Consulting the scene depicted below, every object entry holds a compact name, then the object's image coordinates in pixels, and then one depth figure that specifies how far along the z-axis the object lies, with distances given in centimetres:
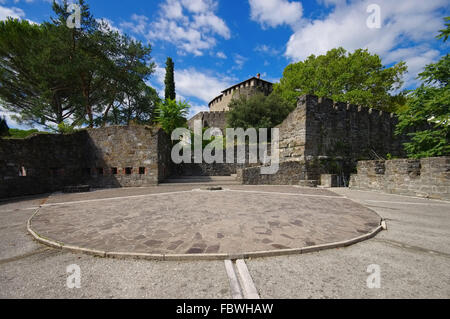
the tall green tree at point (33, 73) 1322
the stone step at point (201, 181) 1013
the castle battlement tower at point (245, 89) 3250
